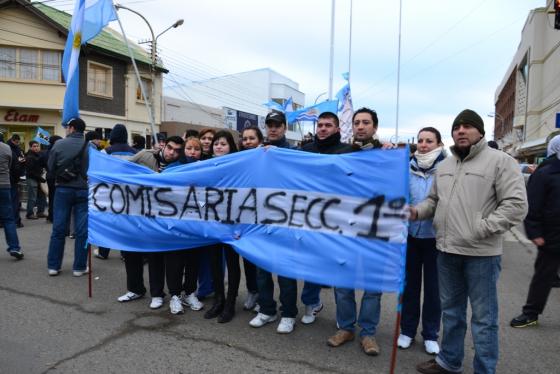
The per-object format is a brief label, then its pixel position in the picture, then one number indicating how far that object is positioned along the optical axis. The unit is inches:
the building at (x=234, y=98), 1200.2
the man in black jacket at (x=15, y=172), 353.1
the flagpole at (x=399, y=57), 1016.7
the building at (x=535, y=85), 1350.9
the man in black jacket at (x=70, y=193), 221.3
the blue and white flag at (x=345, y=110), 496.7
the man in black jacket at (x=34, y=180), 418.6
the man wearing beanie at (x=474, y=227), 115.0
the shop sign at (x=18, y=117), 793.6
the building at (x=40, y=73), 790.5
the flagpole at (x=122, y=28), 296.7
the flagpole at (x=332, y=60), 768.9
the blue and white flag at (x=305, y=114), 603.6
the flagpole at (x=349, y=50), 975.6
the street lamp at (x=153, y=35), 779.5
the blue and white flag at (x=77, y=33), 219.9
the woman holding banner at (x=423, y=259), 143.9
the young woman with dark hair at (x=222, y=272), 170.7
